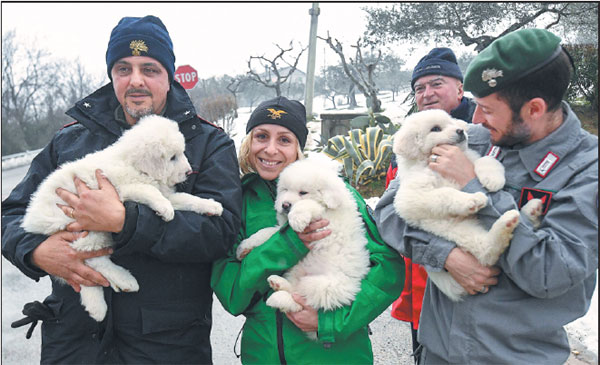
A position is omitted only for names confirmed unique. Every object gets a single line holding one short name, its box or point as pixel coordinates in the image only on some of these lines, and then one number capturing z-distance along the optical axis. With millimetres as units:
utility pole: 13360
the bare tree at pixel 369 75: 15414
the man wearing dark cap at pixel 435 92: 3311
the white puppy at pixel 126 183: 2242
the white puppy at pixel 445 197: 1940
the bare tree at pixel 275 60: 20162
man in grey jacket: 1697
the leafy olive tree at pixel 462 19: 11117
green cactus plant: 8969
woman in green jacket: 2271
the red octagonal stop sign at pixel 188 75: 11992
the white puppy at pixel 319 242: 2340
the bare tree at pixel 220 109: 28178
